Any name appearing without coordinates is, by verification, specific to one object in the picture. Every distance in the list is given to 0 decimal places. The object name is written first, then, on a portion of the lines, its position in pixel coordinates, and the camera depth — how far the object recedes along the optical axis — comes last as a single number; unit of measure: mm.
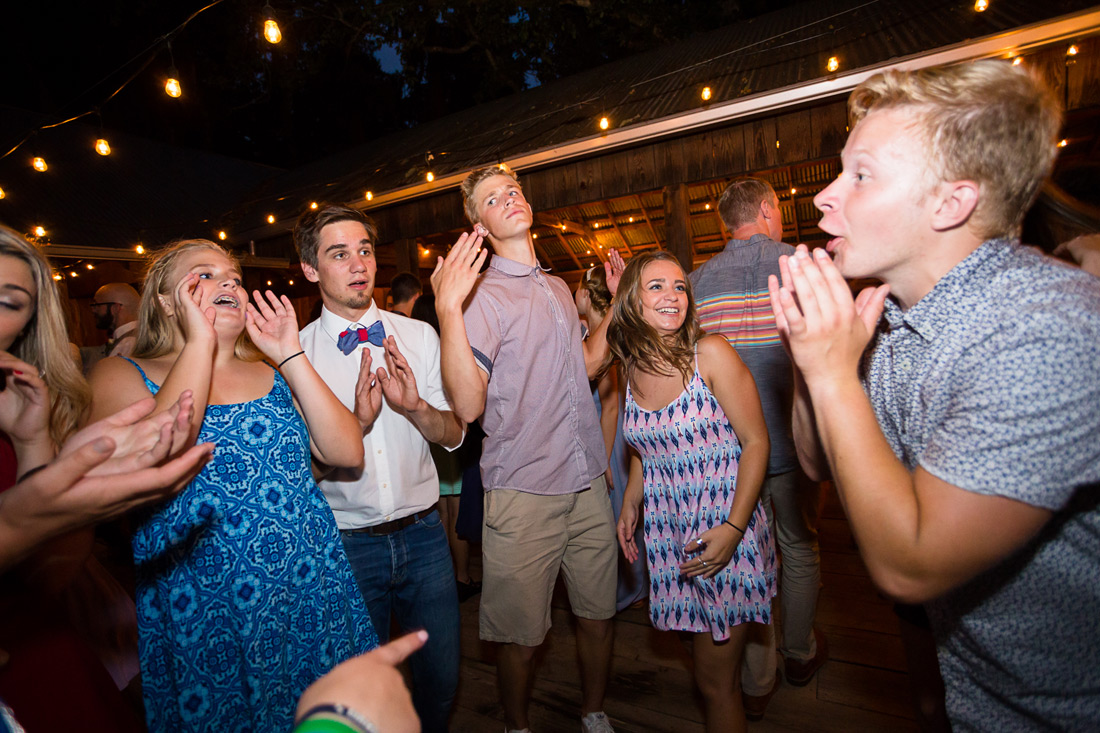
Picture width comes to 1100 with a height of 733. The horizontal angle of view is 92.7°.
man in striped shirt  2516
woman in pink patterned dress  1859
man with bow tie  1929
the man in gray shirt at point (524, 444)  2023
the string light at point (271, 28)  4000
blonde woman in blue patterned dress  1387
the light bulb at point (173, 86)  4289
